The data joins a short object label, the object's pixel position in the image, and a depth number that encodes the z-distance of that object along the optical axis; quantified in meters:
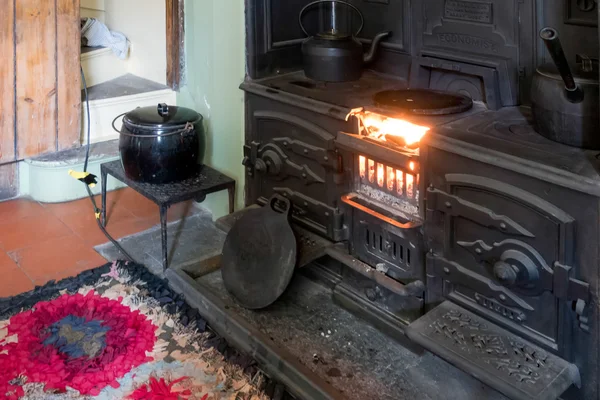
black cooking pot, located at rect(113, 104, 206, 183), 2.39
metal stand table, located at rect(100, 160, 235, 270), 2.35
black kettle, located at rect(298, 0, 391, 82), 2.25
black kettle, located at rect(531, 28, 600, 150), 1.51
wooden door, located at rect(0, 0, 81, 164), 2.73
